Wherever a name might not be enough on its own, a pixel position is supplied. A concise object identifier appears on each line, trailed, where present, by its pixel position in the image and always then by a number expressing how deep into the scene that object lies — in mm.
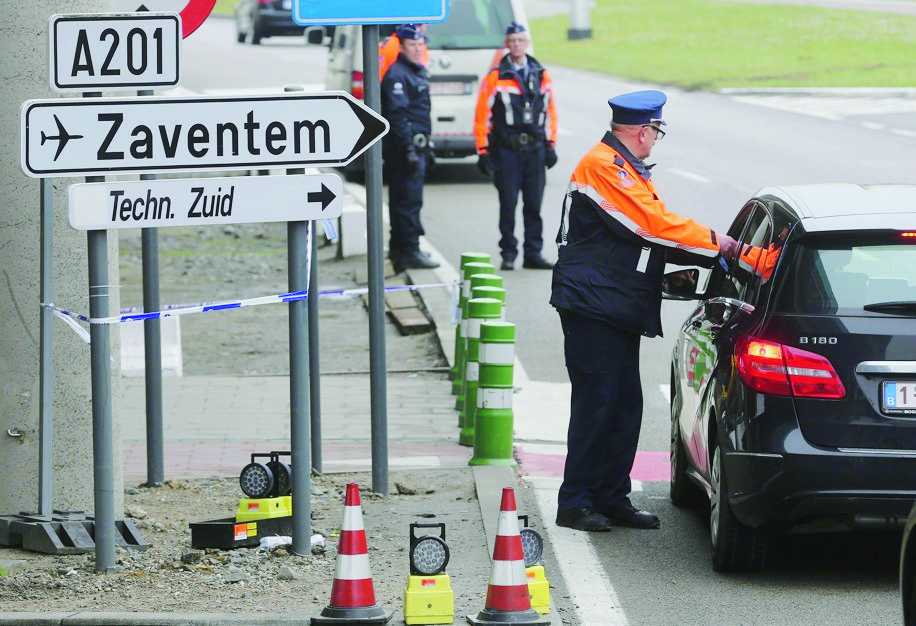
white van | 41125
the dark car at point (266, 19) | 93500
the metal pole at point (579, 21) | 95950
